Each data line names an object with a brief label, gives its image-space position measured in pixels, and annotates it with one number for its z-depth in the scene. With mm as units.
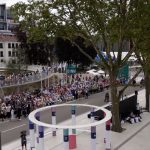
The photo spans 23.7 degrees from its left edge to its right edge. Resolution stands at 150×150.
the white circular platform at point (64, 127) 15066
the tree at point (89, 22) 21844
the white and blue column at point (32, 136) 18573
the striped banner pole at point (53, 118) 22141
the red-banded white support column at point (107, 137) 19547
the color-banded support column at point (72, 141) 20250
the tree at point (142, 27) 21094
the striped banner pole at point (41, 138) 16031
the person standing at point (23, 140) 19239
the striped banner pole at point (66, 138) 15891
